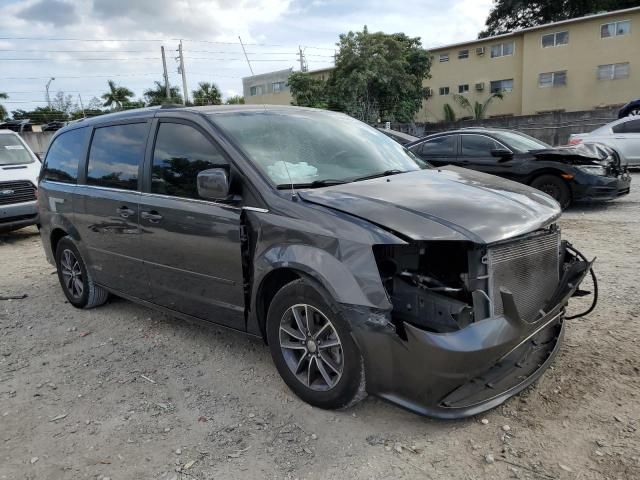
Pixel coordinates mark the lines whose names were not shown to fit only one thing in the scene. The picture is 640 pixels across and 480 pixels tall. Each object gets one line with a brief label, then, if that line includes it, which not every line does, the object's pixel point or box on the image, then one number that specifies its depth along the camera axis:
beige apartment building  28.22
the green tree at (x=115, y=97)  43.12
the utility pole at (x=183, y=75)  38.69
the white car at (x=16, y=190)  8.77
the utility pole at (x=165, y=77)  39.88
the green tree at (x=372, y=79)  27.97
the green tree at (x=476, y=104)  32.09
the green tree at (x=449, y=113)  32.95
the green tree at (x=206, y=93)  43.81
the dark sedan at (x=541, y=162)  8.09
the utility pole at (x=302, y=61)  49.95
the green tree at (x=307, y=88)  30.12
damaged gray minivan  2.54
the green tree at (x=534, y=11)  36.94
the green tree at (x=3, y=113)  41.51
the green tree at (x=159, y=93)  43.50
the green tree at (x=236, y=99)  46.04
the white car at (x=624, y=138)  12.25
